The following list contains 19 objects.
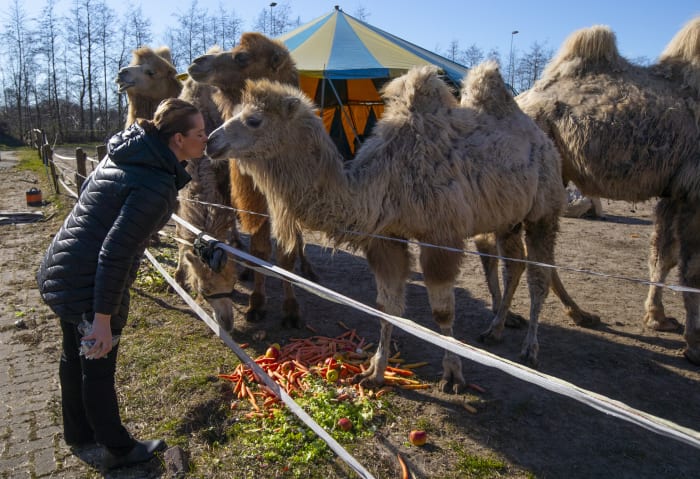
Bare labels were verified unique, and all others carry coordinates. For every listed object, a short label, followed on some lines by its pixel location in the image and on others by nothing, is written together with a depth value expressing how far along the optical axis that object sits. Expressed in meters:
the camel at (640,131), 4.92
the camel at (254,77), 5.30
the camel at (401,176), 3.58
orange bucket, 11.97
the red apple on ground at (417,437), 3.36
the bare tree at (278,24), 36.73
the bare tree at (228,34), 41.86
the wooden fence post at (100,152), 9.66
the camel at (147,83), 6.29
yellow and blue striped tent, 7.96
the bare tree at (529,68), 37.53
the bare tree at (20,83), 44.60
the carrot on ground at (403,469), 3.03
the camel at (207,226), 4.44
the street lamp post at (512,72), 38.47
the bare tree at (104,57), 43.09
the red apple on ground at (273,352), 4.57
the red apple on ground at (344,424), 3.49
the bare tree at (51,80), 43.69
